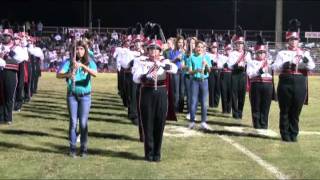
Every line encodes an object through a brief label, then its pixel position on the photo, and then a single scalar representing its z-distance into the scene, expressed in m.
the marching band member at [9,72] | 14.00
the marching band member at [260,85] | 13.80
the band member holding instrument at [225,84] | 17.00
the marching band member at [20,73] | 14.49
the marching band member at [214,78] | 17.72
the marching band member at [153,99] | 10.03
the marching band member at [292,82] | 12.09
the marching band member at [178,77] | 15.75
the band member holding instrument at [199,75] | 13.62
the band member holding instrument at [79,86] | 10.05
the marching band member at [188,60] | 14.08
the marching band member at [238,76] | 16.14
